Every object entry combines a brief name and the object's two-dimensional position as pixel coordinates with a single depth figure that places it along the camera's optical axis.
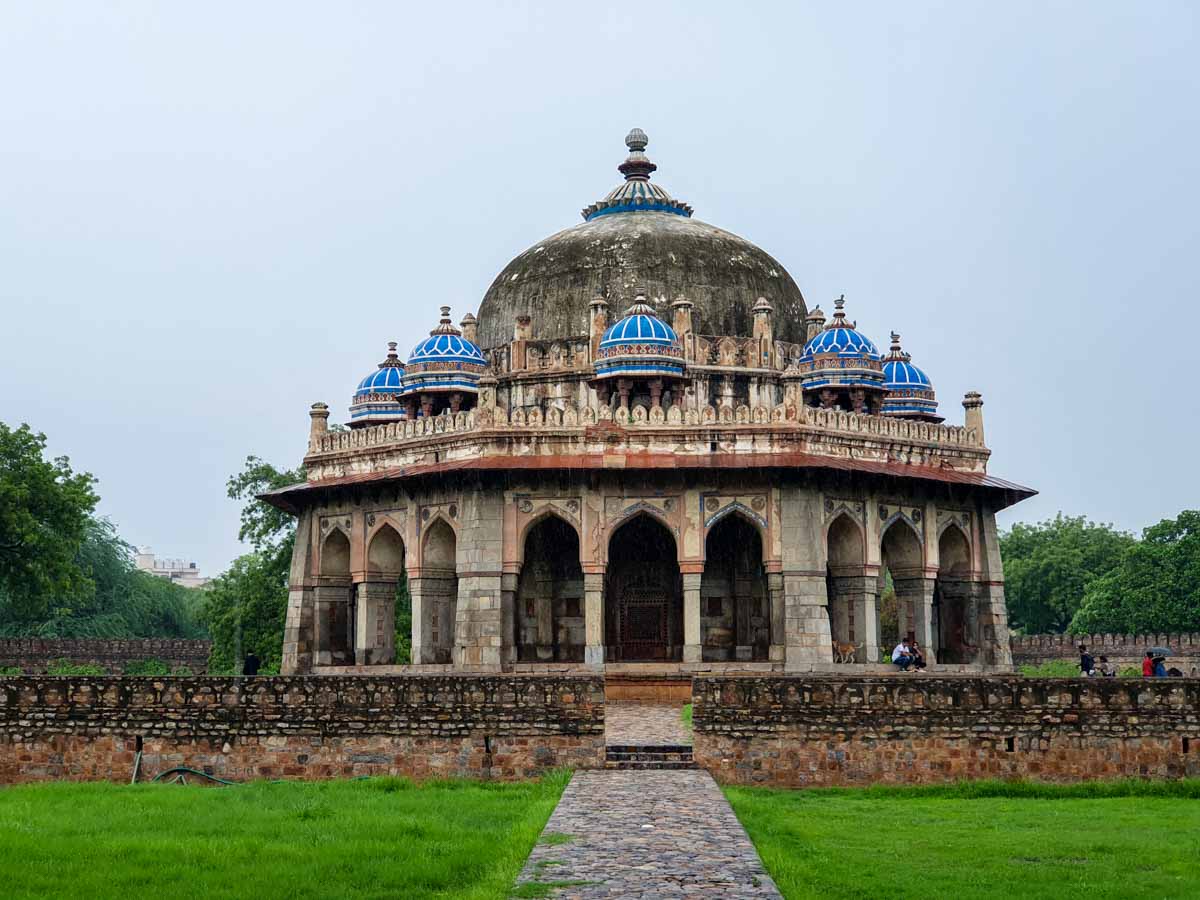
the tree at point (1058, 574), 60.94
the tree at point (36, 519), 37.31
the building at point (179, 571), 140.68
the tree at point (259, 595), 43.56
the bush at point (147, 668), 47.69
